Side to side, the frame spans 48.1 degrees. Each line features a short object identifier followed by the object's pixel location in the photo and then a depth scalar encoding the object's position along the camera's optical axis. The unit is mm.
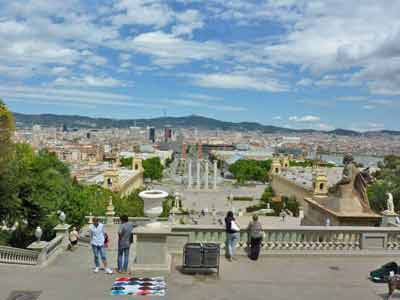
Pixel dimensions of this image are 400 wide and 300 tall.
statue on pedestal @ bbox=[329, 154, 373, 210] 14281
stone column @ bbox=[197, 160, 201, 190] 98131
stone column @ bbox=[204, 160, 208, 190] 96200
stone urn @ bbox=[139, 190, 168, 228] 10758
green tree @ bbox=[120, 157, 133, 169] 137750
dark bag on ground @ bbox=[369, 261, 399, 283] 9805
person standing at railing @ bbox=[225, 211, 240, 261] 11961
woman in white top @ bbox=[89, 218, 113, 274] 11375
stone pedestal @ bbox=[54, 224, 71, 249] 16350
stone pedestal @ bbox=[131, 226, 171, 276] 10586
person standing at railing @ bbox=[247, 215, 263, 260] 11922
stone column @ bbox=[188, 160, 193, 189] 96975
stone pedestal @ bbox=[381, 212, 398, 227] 15234
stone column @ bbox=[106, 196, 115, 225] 25719
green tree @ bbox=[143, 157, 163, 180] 113688
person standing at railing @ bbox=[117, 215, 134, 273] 10727
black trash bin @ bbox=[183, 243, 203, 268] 10531
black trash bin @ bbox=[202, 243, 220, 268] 10422
